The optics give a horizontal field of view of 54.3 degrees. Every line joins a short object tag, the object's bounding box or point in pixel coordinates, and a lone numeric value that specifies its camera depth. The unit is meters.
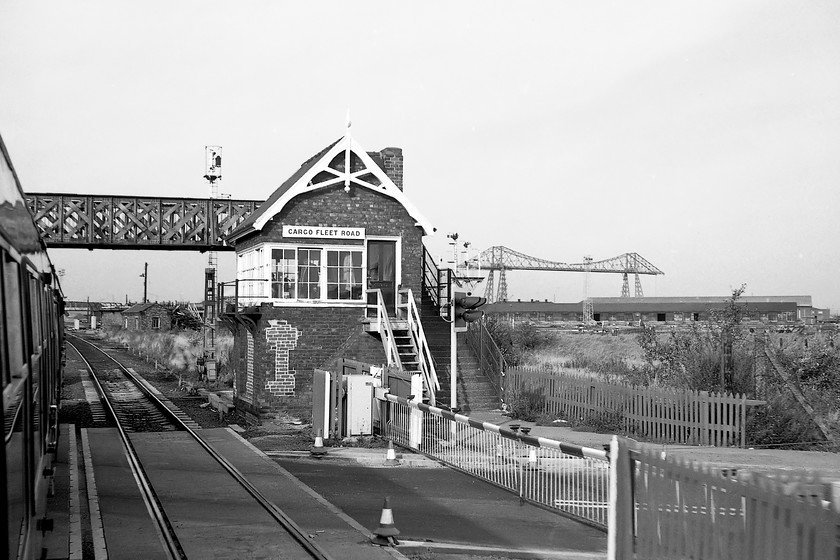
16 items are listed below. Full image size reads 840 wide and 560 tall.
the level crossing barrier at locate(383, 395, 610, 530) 9.35
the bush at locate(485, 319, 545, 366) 27.39
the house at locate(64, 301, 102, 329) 125.75
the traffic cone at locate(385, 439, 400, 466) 13.14
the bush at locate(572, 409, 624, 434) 17.14
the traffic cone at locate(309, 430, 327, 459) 13.77
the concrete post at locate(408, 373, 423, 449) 13.95
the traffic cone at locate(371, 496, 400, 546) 8.09
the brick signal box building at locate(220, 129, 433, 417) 19.89
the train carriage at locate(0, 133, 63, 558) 4.28
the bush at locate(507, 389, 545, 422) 19.28
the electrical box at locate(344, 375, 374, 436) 15.00
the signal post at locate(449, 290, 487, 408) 16.44
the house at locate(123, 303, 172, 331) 78.88
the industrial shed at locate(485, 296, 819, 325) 88.64
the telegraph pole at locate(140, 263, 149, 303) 108.49
